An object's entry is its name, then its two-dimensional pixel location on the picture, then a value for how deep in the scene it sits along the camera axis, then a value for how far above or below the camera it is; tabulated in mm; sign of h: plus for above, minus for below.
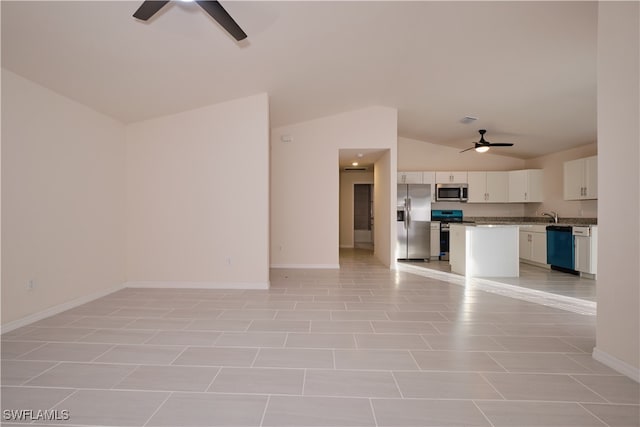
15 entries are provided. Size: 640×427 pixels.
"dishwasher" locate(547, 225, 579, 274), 5246 -653
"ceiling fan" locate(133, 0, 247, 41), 1897 +1349
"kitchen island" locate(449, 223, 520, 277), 4984 -643
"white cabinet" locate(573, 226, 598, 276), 4867 -602
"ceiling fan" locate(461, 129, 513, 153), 6114 +1368
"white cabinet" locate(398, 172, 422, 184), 7179 +842
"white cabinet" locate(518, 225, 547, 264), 5886 -643
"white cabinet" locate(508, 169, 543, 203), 6996 +614
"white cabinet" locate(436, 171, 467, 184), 7270 +858
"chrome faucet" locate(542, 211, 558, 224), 6456 -61
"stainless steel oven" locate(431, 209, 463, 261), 6941 -178
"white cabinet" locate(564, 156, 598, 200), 5445 +636
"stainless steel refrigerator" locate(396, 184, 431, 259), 6781 -212
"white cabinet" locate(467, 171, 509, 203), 7234 +624
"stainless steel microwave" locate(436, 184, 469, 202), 7215 +492
